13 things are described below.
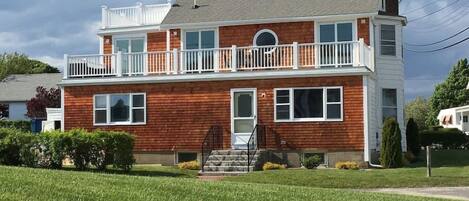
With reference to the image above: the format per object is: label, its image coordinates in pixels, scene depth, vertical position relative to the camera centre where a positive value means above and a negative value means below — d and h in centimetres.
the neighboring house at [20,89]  5603 +288
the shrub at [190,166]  2650 -150
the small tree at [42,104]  4941 +145
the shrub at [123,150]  2362 -82
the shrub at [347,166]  2559 -145
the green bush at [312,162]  2577 -132
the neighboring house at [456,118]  6256 +63
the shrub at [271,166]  2550 -147
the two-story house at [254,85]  2647 +155
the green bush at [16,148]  2262 -72
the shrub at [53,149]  2331 -77
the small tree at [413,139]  3189 -63
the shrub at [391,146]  2562 -75
